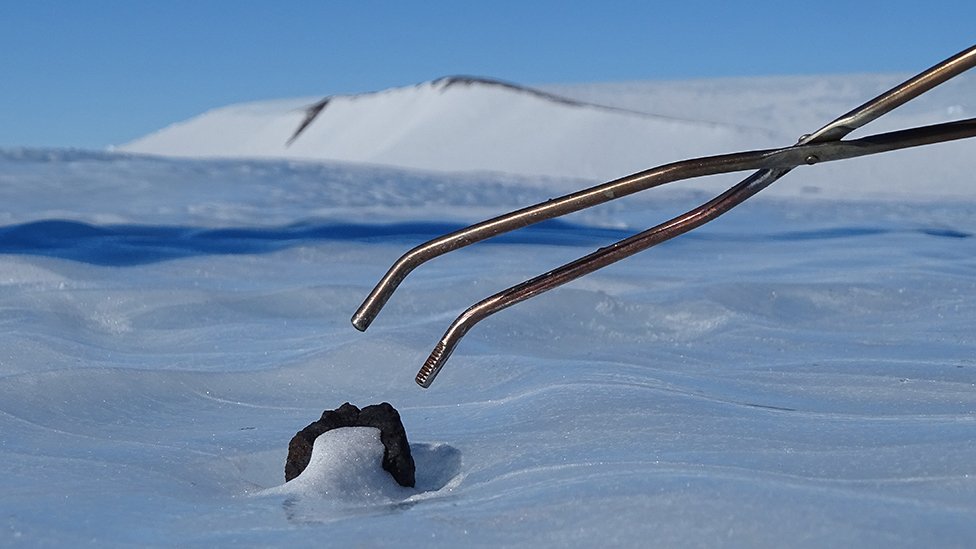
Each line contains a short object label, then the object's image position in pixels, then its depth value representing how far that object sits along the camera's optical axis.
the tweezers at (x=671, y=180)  0.42
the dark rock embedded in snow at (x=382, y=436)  0.49
